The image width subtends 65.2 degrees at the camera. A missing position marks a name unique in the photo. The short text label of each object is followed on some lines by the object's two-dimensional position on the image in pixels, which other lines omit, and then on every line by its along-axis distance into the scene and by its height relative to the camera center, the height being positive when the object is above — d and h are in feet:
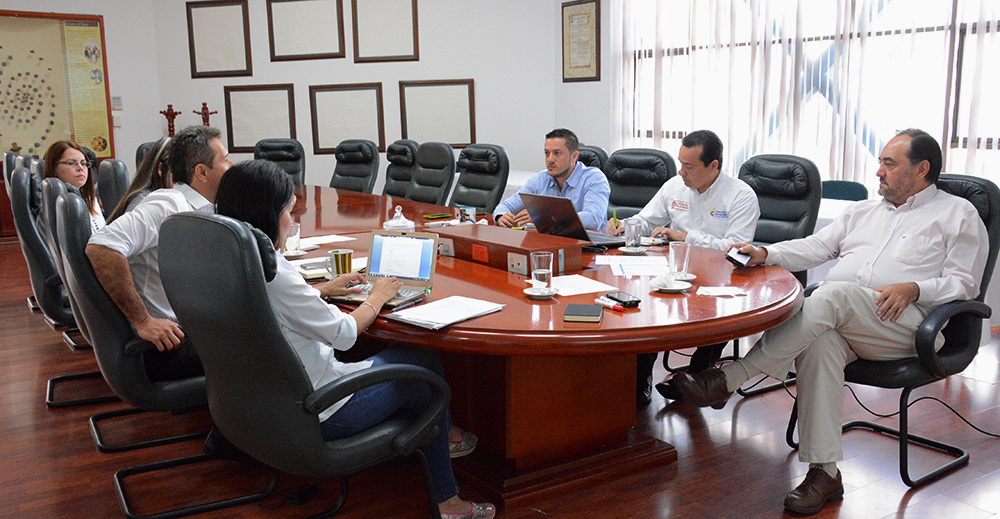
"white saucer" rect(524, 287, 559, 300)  7.27 -1.56
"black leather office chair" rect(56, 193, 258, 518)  7.25 -1.95
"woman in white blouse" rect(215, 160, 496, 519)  6.03 -1.49
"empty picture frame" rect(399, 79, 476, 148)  26.09 +0.46
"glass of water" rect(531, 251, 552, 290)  7.54 -1.42
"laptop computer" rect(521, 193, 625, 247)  9.45 -1.18
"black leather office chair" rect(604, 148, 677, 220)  13.73 -0.97
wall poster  25.02 +1.55
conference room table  6.31 -2.40
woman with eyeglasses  13.74 -0.62
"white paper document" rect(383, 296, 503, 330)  6.59 -1.62
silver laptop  7.59 -1.31
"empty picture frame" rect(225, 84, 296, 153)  26.40 +0.44
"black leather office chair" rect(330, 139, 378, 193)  20.35 -1.05
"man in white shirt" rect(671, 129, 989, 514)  7.78 -1.87
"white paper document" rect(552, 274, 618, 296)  7.54 -1.59
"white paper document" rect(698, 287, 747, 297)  7.43 -1.62
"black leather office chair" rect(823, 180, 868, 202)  14.70 -1.38
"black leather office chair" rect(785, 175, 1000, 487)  7.82 -2.38
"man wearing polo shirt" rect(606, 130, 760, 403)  10.65 -1.26
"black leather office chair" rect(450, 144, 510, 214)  15.78 -1.09
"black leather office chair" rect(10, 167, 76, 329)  10.43 -1.70
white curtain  14.58 +0.90
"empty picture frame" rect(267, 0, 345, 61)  25.89 +3.21
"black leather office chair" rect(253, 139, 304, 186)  21.91 -0.74
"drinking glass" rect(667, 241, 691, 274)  7.82 -1.36
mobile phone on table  6.91 -1.56
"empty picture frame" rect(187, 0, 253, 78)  25.99 +2.98
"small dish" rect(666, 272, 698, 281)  7.90 -1.56
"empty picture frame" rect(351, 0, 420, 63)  25.76 +3.09
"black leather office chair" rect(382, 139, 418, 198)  18.76 -0.98
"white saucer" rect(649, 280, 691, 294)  7.47 -1.58
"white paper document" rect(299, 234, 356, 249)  10.94 -1.60
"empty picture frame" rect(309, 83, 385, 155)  26.30 +0.56
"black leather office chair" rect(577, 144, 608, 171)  15.67 -0.70
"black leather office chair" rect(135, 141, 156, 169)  23.65 -0.64
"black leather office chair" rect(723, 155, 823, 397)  11.10 -1.12
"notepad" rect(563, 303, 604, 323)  6.46 -1.58
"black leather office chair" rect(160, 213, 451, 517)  5.31 -1.71
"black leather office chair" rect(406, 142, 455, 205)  17.12 -1.10
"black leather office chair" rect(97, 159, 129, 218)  15.12 -0.99
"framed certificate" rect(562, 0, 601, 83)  22.97 +2.44
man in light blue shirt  12.69 -1.01
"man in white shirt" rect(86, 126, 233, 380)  7.34 -1.13
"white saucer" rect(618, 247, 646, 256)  9.53 -1.56
